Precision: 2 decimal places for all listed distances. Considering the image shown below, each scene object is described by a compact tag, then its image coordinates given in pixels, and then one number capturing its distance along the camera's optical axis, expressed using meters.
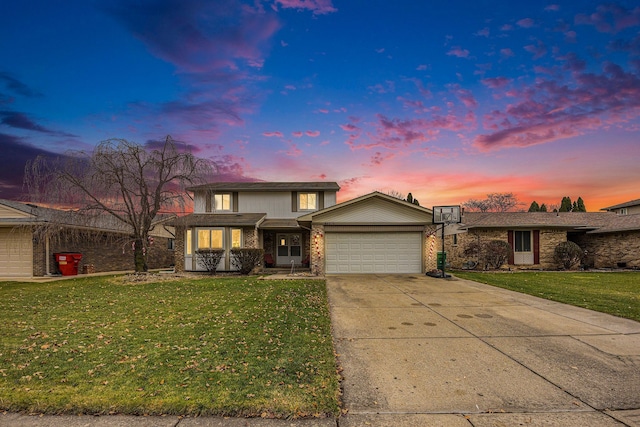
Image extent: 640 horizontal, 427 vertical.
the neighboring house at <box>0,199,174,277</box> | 15.56
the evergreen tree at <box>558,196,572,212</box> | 43.84
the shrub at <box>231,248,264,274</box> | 17.52
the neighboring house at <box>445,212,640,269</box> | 19.61
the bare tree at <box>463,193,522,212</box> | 48.94
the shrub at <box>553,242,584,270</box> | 19.44
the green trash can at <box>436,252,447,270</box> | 19.84
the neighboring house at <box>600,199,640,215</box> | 31.35
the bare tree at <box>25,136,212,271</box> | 13.78
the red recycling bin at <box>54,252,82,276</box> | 17.38
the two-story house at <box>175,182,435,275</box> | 16.30
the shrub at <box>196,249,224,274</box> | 17.67
